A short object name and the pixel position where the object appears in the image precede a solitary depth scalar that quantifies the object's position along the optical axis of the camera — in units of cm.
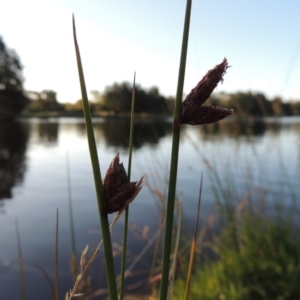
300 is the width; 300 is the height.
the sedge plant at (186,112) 26
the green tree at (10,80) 2767
